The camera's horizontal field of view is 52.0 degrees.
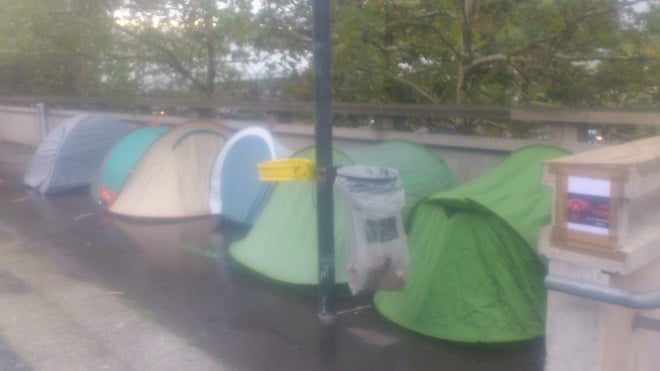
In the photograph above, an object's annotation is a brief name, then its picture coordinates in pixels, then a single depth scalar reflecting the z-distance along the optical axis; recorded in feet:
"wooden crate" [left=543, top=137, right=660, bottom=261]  8.54
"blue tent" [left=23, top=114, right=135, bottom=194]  39.47
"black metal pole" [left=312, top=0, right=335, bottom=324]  16.90
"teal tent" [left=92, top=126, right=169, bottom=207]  33.83
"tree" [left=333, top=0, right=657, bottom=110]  24.22
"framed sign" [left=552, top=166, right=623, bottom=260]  8.61
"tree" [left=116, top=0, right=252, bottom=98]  44.98
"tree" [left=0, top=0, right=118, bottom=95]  46.21
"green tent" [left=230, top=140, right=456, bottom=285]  20.71
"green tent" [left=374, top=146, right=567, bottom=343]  16.37
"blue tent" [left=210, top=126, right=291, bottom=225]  28.48
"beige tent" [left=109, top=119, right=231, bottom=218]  32.30
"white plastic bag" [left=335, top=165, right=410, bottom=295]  16.67
